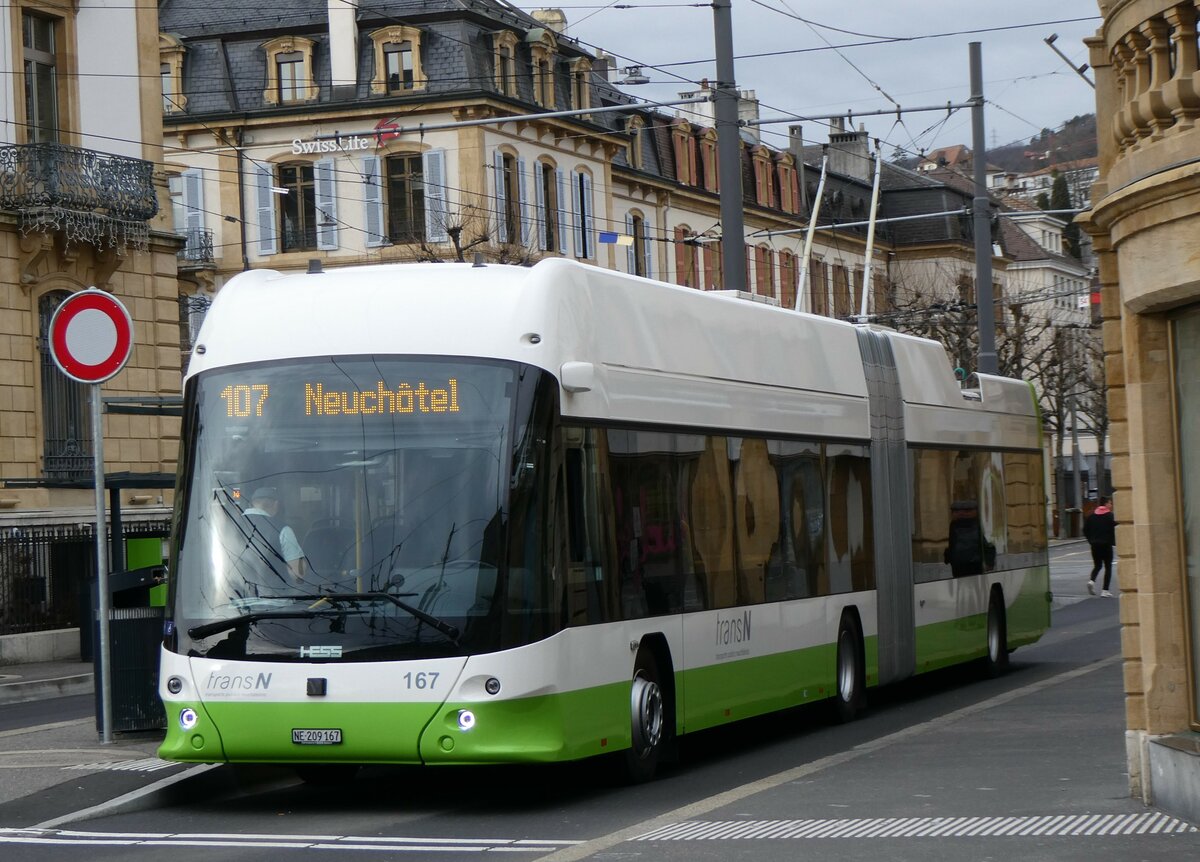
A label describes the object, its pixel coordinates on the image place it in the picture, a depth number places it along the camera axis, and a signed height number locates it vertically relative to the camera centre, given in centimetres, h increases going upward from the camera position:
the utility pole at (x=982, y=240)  3011 +391
